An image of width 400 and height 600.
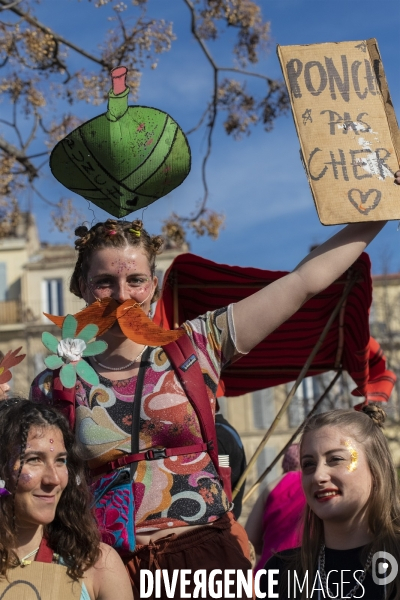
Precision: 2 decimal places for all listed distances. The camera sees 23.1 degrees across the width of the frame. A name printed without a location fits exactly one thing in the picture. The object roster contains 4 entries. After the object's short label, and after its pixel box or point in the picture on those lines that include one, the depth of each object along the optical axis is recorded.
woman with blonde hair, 3.06
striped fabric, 4.36
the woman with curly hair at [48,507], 2.89
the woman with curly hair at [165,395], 2.93
